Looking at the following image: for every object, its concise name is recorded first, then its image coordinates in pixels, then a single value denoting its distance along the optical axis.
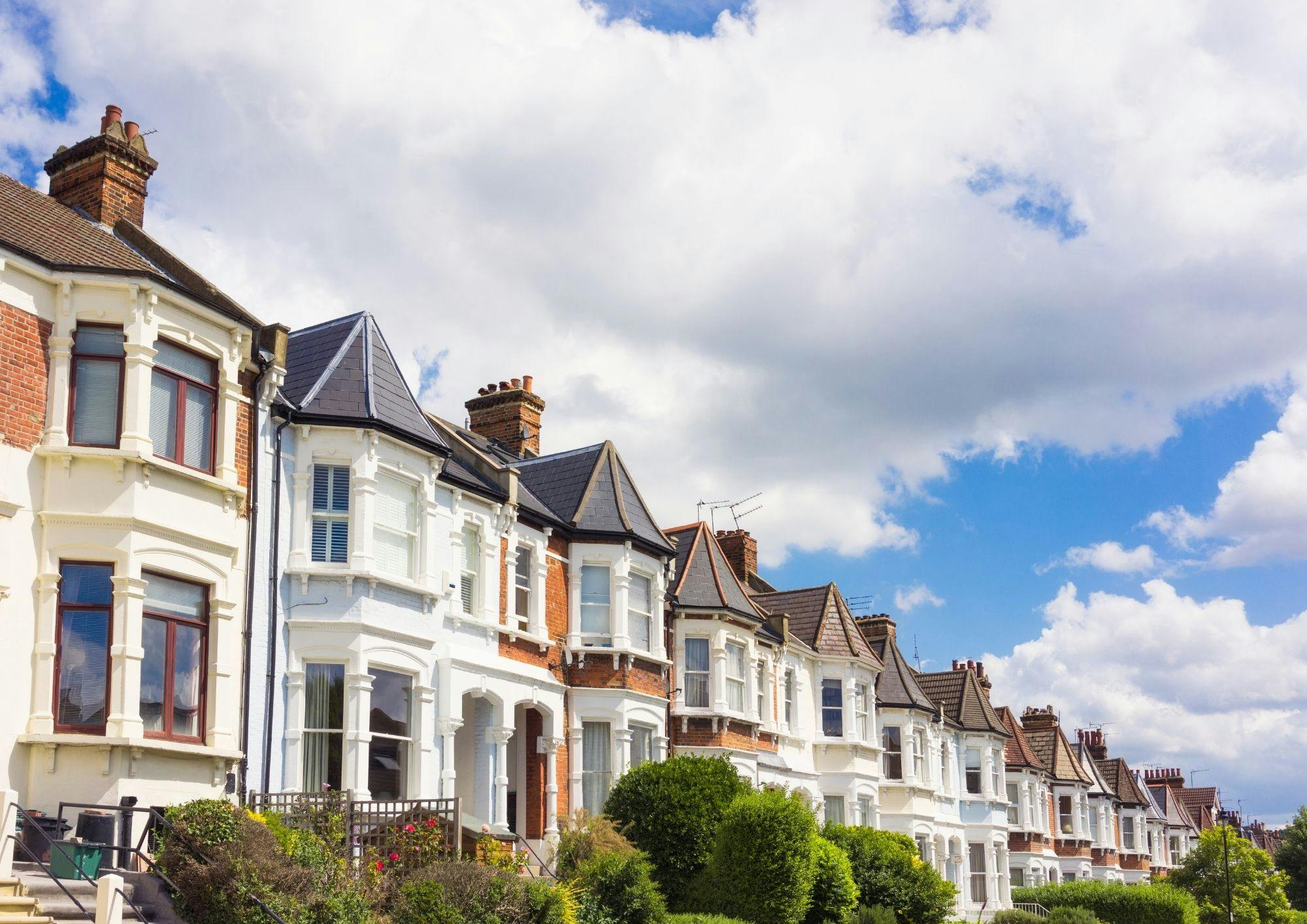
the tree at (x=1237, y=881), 56.75
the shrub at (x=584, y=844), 23.84
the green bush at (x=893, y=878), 31.50
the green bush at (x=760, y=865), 24.94
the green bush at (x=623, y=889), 22.48
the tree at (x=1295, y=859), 76.50
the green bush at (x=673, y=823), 25.84
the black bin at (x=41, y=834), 17.72
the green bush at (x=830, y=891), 27.38
